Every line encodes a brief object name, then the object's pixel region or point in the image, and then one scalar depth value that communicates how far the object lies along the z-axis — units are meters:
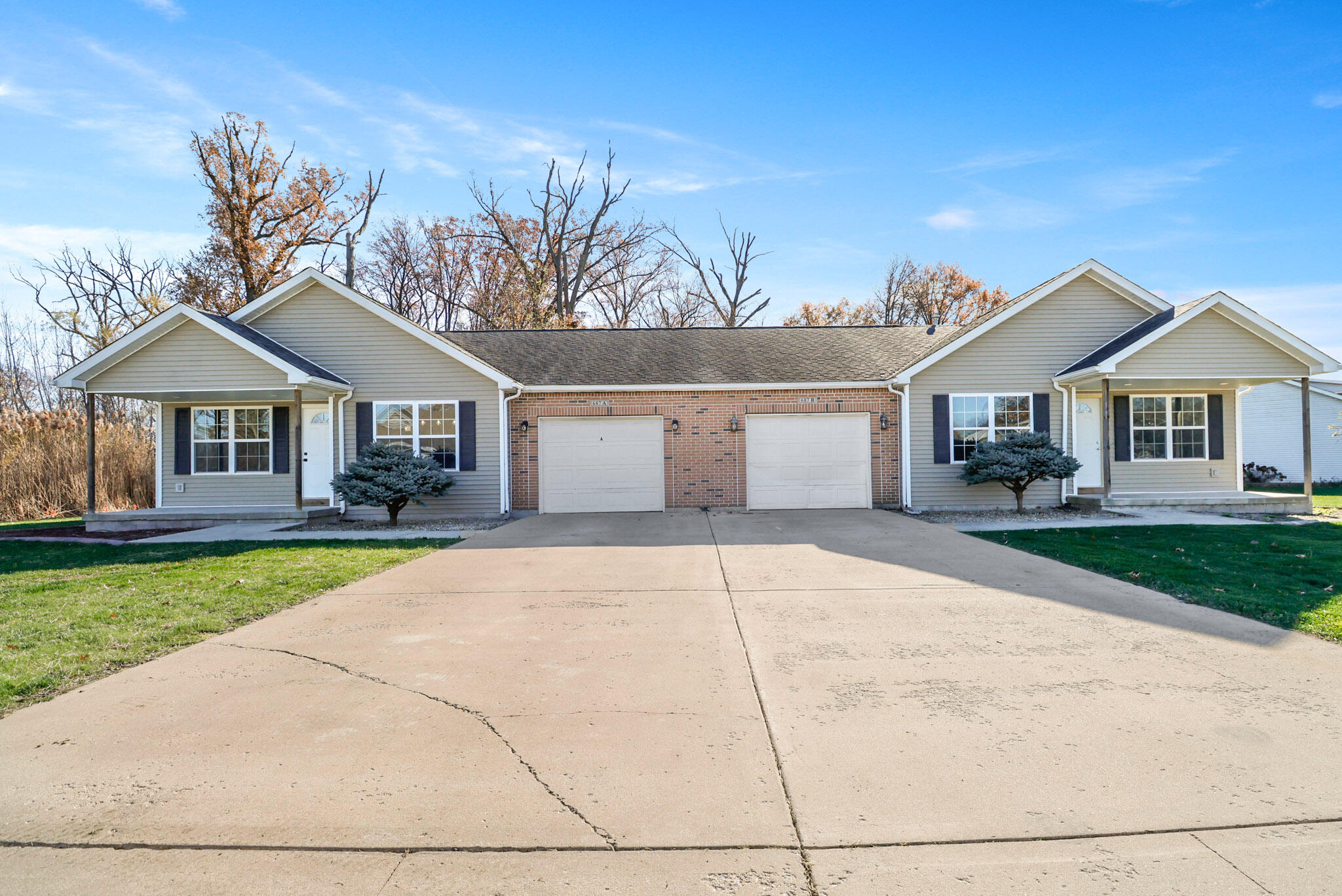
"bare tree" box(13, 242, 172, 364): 27.88
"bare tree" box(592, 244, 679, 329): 33.06
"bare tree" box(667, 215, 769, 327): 32.50
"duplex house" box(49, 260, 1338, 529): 15.37
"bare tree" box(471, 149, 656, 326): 31.02
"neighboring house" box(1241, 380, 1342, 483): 23.47
